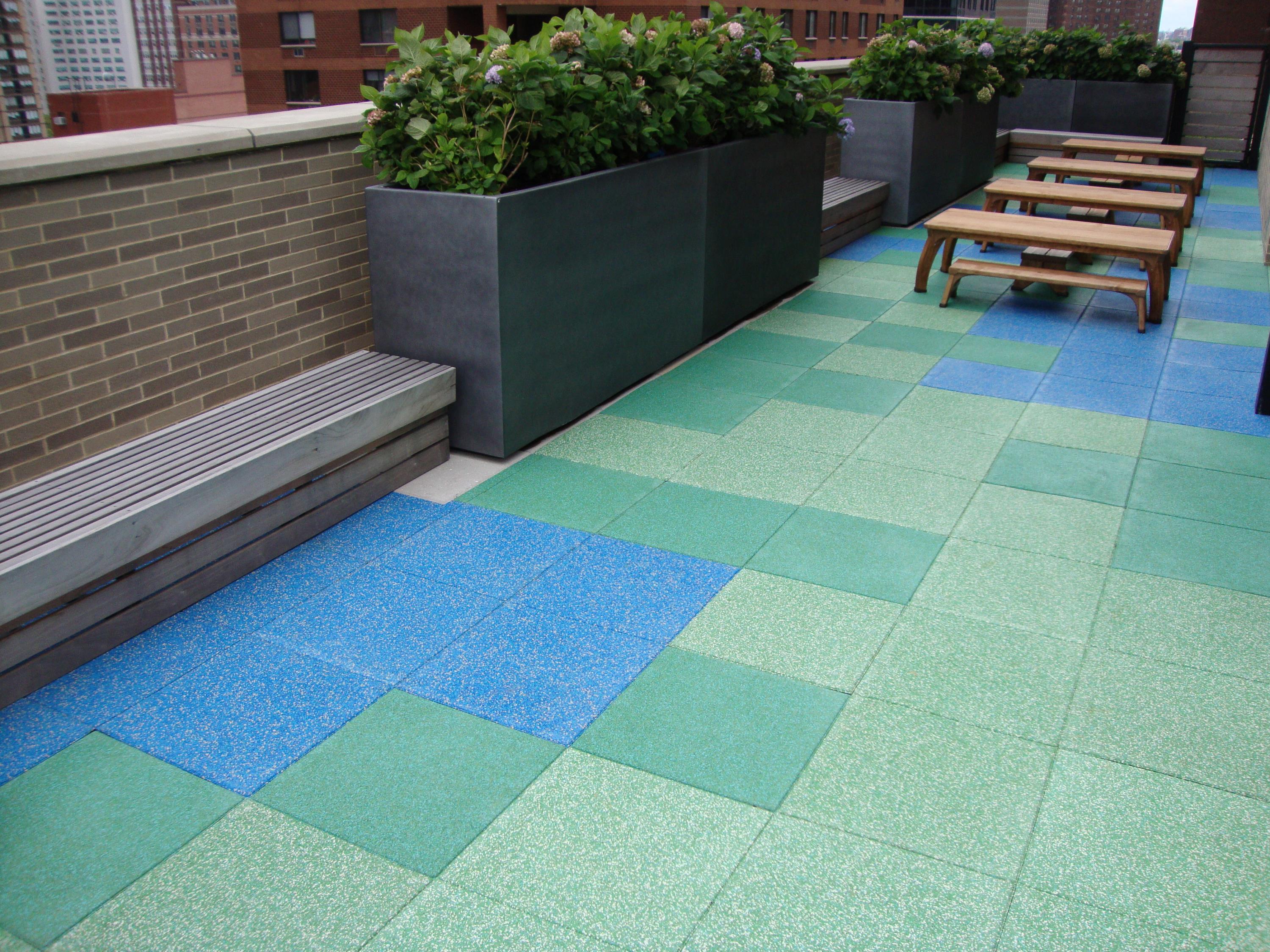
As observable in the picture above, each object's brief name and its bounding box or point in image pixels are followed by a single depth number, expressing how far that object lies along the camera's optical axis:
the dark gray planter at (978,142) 11.30
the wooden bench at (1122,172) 10.00
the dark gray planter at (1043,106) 14.48
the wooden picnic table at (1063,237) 7.07
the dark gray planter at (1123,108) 14.08
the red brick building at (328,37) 55.69
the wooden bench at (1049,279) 7.20
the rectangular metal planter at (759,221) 6.54
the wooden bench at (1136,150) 11.60
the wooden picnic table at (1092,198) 8.71
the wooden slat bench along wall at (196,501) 3.20
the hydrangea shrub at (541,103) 4.68
